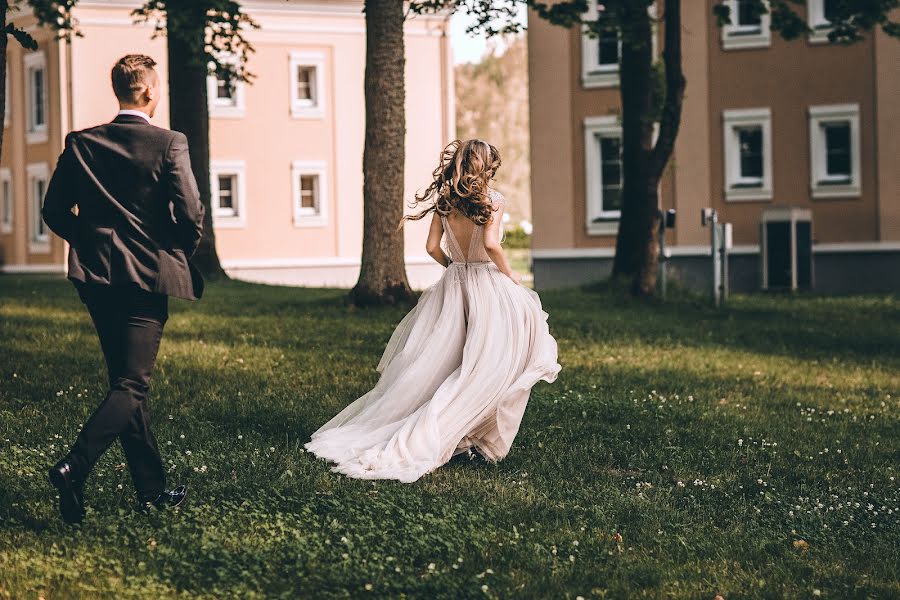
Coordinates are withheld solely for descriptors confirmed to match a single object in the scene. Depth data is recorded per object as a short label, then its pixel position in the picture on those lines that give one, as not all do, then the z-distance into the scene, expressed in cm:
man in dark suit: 594
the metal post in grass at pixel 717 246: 1956
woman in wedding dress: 776
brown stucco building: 2958
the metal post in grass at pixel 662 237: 1931
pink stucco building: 4278
